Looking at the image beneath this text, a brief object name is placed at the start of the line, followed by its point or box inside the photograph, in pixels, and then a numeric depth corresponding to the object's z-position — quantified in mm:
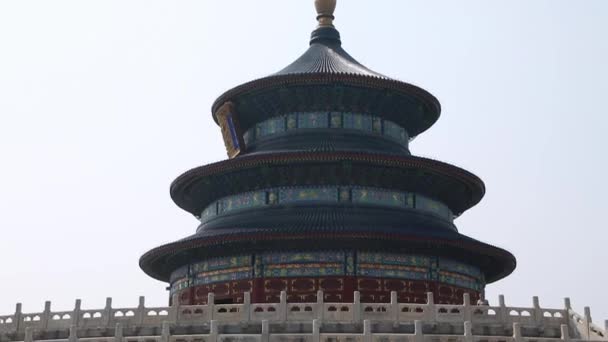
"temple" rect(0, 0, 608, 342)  36562
